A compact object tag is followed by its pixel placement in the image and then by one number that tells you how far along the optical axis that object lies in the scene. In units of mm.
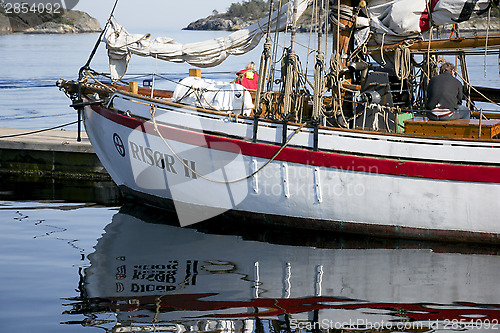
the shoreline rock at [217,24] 132875
